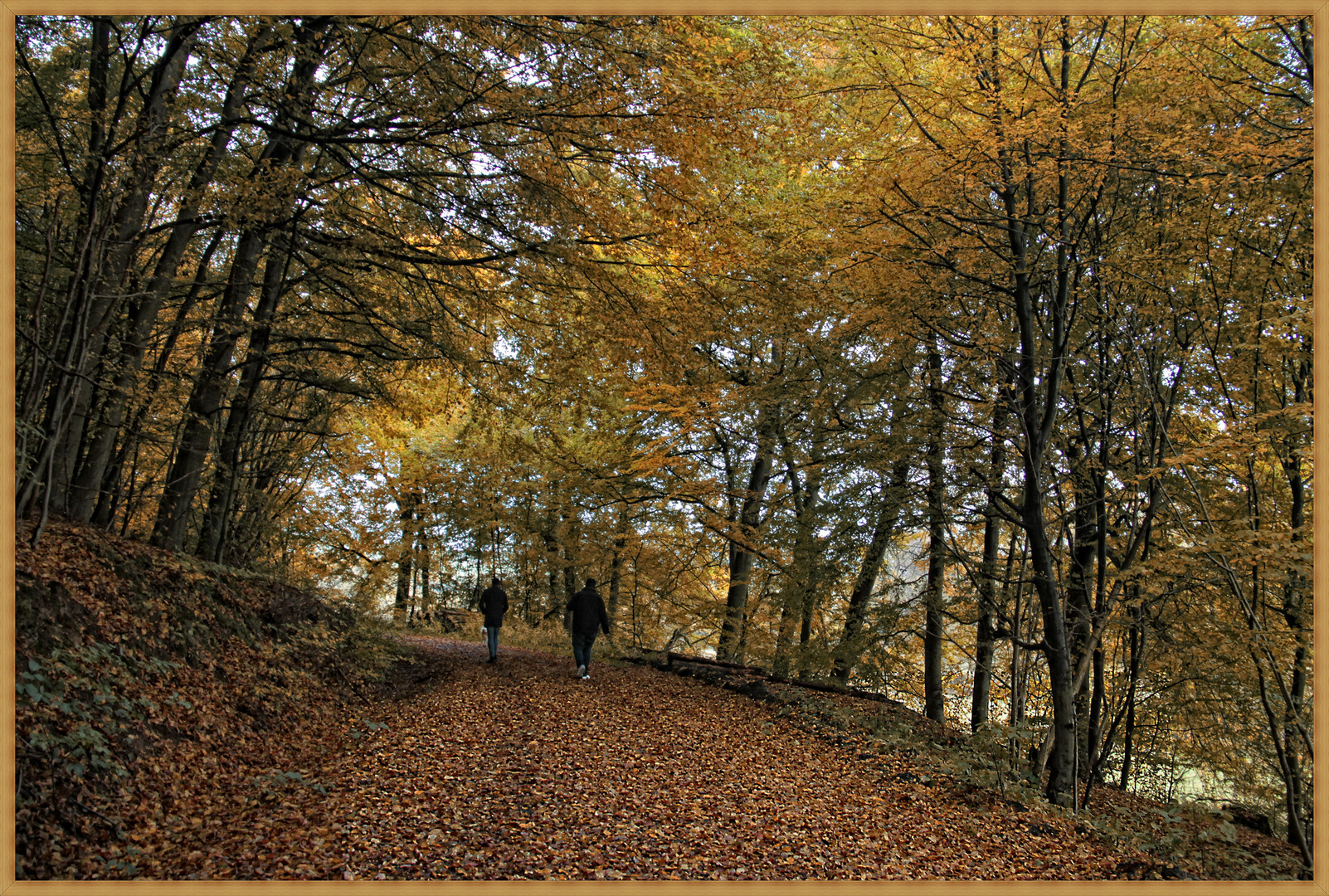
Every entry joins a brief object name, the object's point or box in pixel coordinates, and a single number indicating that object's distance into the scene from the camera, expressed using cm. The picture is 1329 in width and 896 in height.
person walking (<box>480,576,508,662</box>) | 1141
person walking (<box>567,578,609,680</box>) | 1006
